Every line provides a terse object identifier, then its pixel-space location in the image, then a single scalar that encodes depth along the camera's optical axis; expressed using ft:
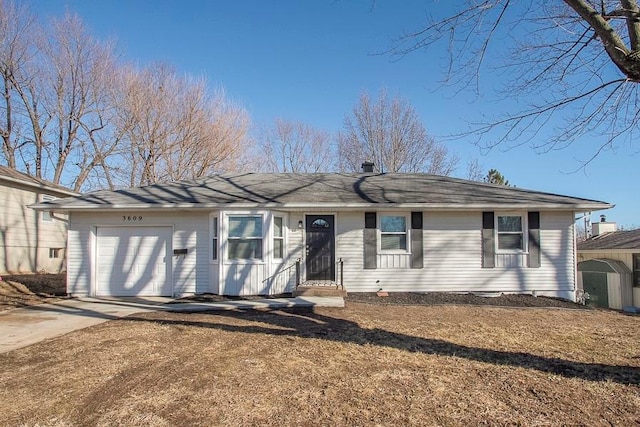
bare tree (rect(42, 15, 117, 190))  75.97
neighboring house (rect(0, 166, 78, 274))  50.34
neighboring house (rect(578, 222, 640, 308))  59.93
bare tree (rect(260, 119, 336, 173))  103.09
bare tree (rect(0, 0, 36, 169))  72.18
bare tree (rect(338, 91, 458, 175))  92.68
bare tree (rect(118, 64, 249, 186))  75.66
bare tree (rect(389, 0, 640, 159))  14.70
